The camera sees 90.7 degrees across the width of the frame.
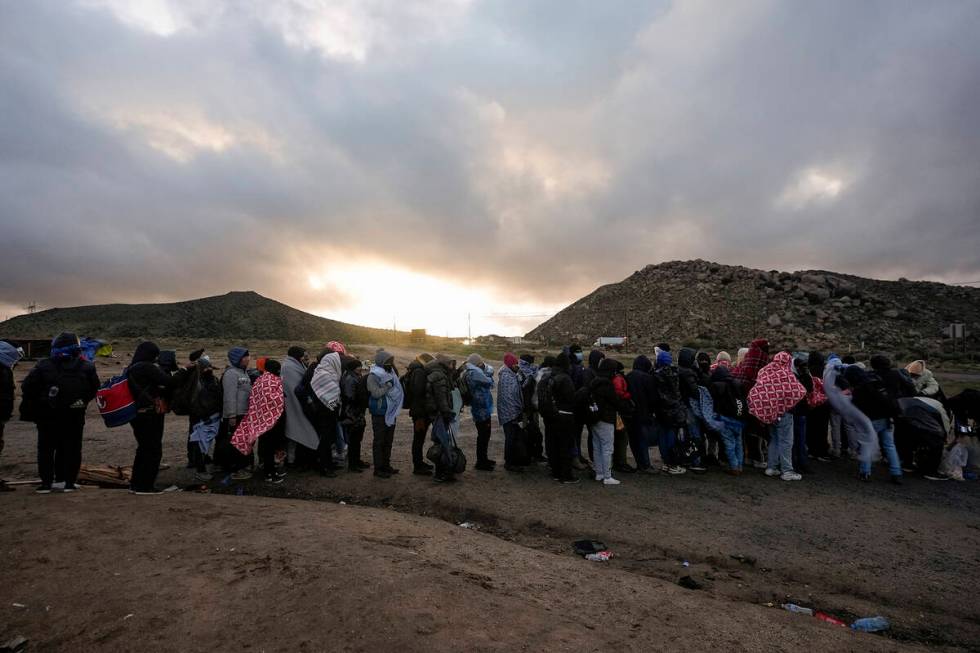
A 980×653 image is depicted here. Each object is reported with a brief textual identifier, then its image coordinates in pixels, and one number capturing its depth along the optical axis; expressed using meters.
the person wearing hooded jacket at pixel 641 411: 8.53
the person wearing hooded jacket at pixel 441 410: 8.00
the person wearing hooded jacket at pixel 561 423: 8.01
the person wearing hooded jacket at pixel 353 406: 8.41
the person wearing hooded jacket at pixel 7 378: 6.60
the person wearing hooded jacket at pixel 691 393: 8.61
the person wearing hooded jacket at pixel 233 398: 8.00
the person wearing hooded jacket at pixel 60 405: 6.40
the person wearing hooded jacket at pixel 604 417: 7.93
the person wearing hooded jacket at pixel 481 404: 8.80
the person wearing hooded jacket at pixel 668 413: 8.51
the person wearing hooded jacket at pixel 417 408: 8.16
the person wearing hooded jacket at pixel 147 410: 6.82
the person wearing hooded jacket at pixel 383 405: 8.16
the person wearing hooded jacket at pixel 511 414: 8.75
